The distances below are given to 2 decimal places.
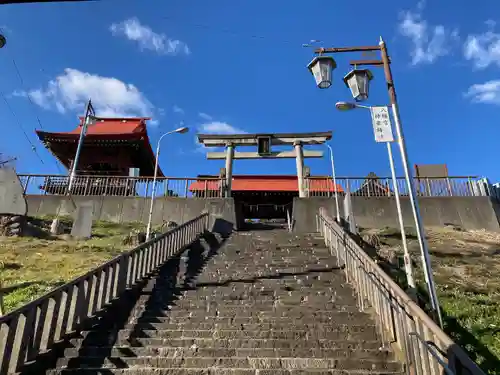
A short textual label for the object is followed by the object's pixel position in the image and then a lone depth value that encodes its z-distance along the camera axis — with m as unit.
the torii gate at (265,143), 19.55
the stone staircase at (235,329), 5.56
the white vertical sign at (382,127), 7.96
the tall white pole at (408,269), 7.13
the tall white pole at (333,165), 16.56
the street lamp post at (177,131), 15.27
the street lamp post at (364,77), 7.37
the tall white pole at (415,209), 5.87
